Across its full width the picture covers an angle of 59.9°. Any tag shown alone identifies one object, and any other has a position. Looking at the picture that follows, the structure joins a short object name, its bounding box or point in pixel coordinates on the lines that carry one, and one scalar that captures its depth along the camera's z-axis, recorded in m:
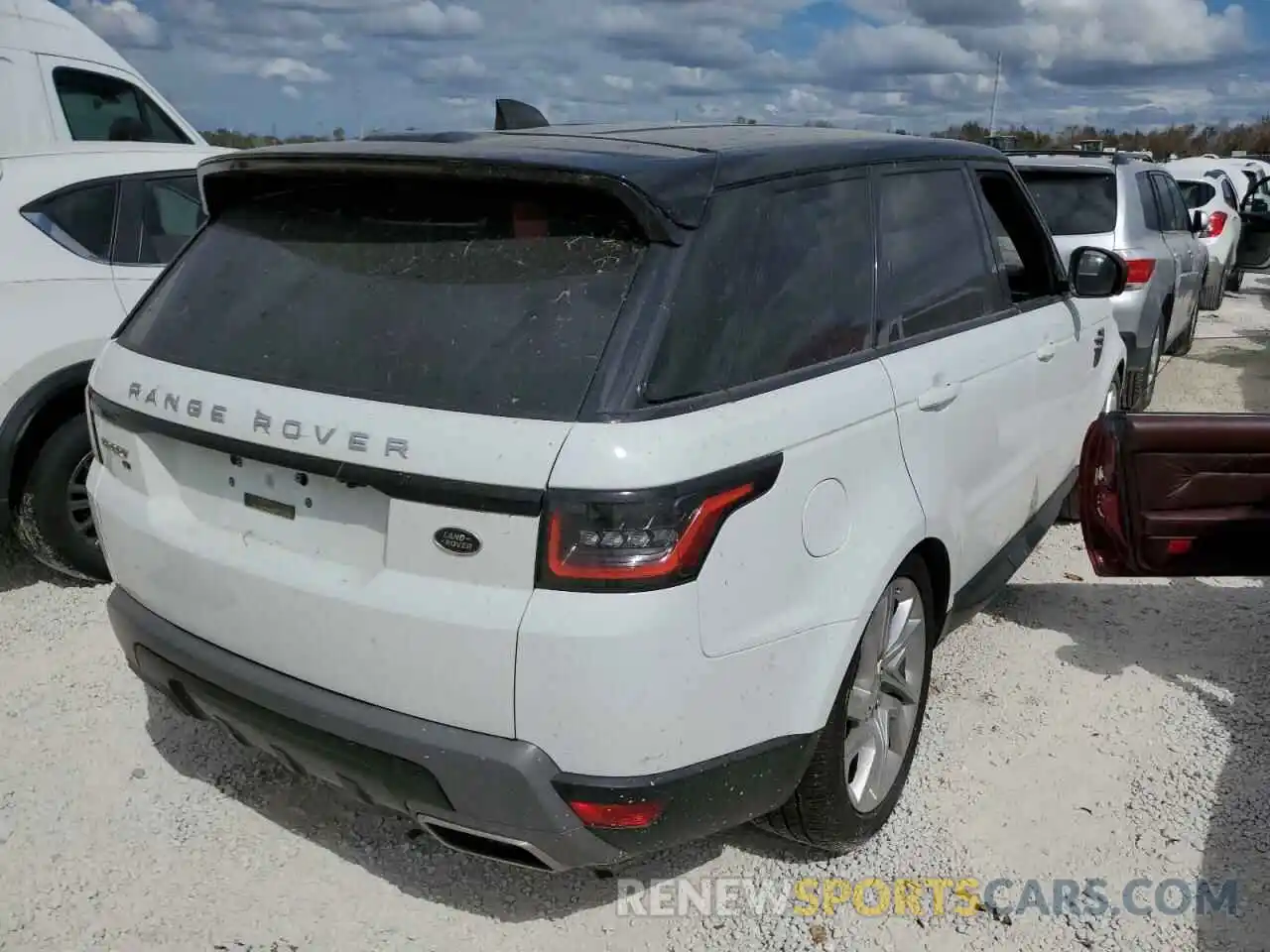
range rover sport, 2.10
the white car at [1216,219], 12.68
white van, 7.24
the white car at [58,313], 4.45
